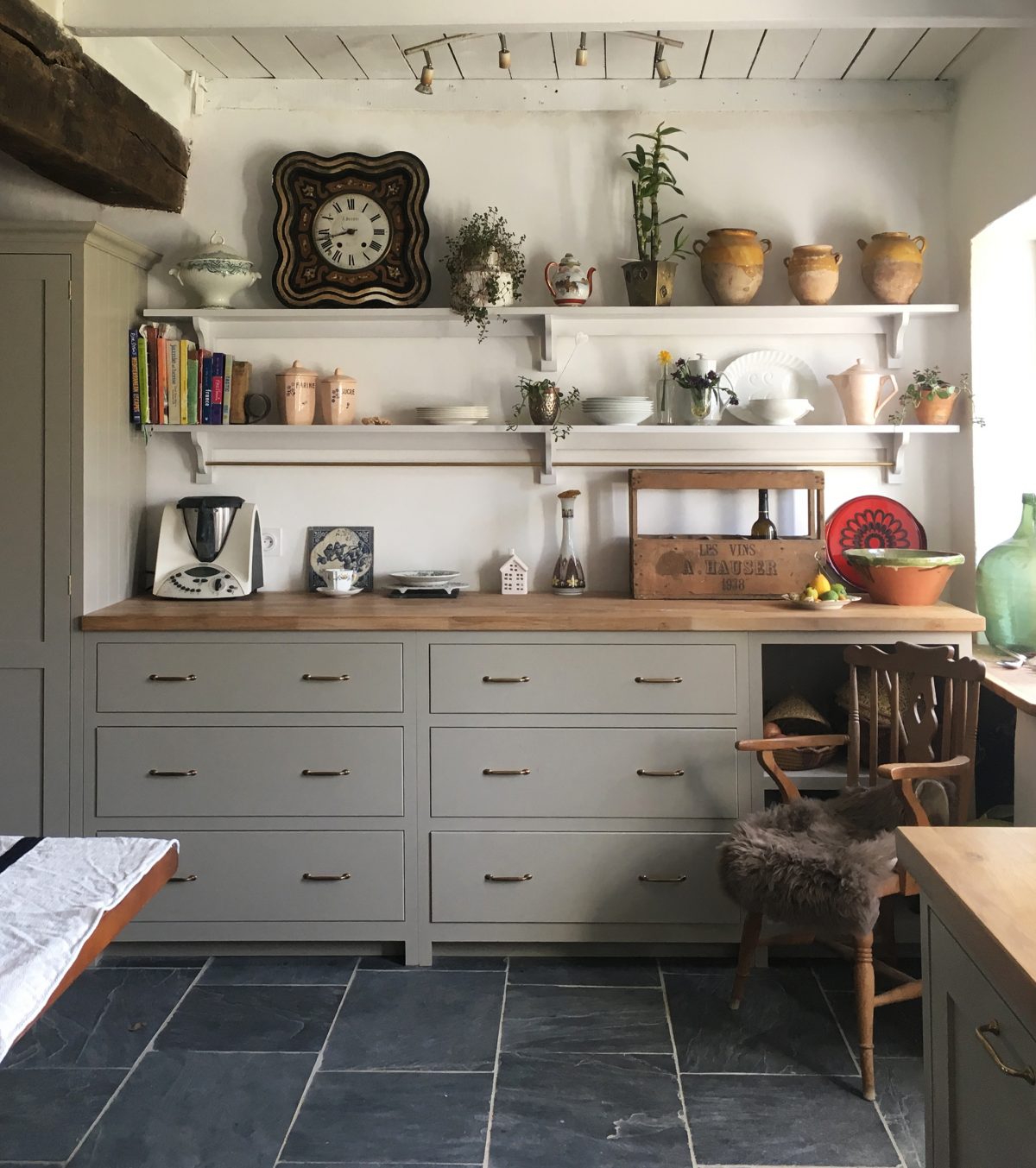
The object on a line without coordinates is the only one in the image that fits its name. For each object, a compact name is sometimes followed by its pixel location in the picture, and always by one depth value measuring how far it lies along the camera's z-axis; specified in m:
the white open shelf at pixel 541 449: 3.28
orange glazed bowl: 2.91
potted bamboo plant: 3.13
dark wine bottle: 3.19
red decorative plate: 3.30
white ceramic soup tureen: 3.11
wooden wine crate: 3.11
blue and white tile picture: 3.34
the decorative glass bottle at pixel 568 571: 3.23
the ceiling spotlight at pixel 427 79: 2.92
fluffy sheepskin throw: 2.22
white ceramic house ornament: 3.25
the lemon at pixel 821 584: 2.93
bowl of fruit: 2.88
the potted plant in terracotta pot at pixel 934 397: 3.13
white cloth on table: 1.22
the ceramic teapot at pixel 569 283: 3.13
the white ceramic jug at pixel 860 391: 3.12
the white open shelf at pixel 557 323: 3.12
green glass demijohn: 2.95
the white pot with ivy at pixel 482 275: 3.09
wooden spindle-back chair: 2.35
